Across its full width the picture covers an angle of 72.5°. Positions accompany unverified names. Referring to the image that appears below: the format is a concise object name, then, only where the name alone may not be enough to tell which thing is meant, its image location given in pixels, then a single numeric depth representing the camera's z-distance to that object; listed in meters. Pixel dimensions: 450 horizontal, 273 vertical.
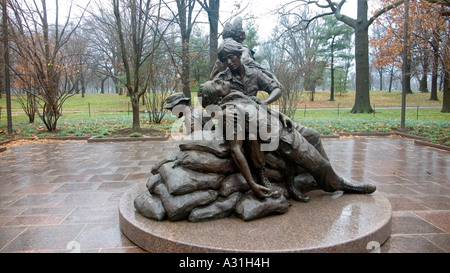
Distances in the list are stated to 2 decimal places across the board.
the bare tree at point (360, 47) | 17.63
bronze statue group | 2.91
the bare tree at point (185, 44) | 14.77
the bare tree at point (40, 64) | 11.03
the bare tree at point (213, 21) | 14.33
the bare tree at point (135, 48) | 10.62
